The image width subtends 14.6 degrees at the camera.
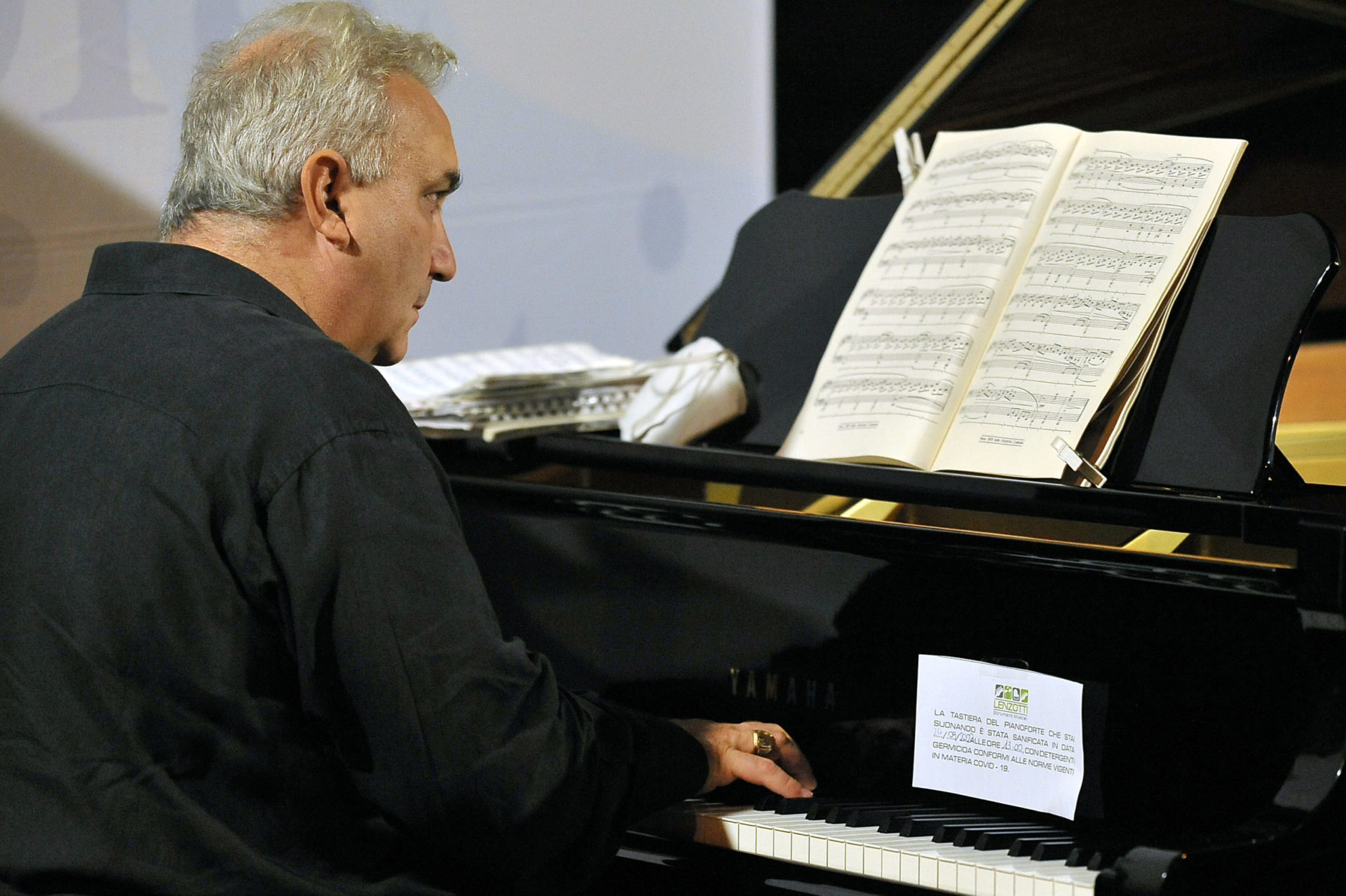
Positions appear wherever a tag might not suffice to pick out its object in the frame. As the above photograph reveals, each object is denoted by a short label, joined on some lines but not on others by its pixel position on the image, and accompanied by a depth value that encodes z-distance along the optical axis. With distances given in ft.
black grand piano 18.51
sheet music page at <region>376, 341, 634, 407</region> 22.01
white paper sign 18.85
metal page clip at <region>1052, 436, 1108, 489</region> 19.35
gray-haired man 18.18
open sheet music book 19.62
